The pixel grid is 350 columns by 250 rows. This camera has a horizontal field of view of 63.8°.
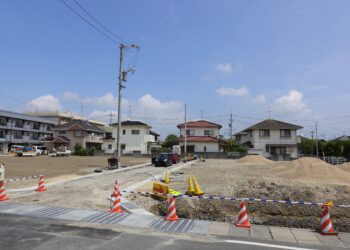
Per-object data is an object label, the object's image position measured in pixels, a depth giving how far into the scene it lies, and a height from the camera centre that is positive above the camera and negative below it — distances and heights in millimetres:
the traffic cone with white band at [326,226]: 6867 -1713
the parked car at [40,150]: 47153 +295
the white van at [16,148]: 43819 +530
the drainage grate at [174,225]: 7105 -1884
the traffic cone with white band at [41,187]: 12906 -1616
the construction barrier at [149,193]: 10371 -1670
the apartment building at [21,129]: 54750 +4812
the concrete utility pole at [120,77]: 26609 +7267
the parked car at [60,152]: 45000 -4
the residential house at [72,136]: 55125 +3212
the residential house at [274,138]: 47719 +2920
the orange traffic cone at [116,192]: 9191 -1273
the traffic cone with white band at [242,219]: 7414 -1701
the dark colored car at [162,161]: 29750 -784
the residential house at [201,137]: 51531 +3220
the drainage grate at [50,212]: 8273 -1842
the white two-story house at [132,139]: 54406 +2738
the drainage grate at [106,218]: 7707 -1856
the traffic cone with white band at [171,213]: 7971 -1690
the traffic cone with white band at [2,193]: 10664 -1587
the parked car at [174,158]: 32594 -502
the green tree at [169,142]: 66088 +2722
